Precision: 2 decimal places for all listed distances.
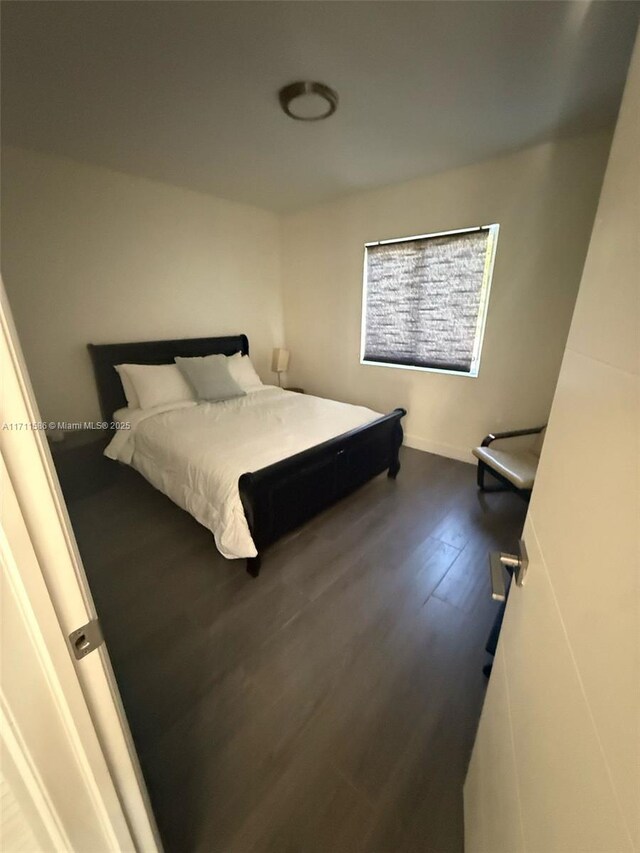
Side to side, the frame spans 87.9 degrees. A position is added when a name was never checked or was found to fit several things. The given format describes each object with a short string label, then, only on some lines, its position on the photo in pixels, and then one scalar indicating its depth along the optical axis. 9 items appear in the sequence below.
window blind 2.81
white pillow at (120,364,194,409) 2.81
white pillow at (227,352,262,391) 3.42
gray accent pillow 2.99
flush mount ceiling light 1.72
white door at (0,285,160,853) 0.44
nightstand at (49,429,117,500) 2.48
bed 1.83
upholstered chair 2.24
